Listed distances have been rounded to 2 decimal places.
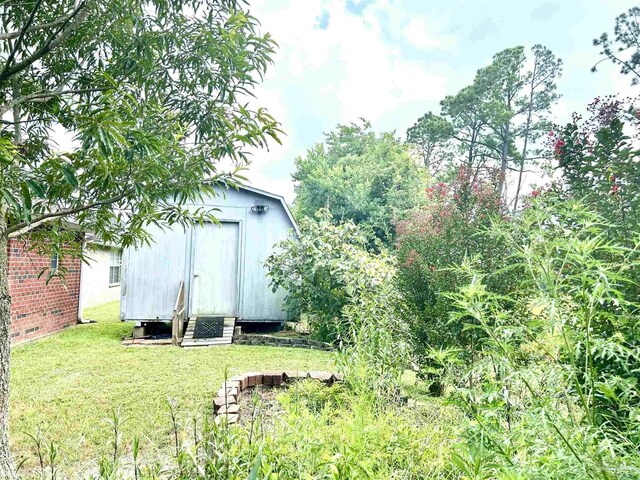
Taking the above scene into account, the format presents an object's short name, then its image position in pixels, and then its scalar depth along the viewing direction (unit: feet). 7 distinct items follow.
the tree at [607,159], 6.25
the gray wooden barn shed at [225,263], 26.66
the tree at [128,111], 7.05
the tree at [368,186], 48.78
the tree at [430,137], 52.31
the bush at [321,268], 22.91
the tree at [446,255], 12.85
